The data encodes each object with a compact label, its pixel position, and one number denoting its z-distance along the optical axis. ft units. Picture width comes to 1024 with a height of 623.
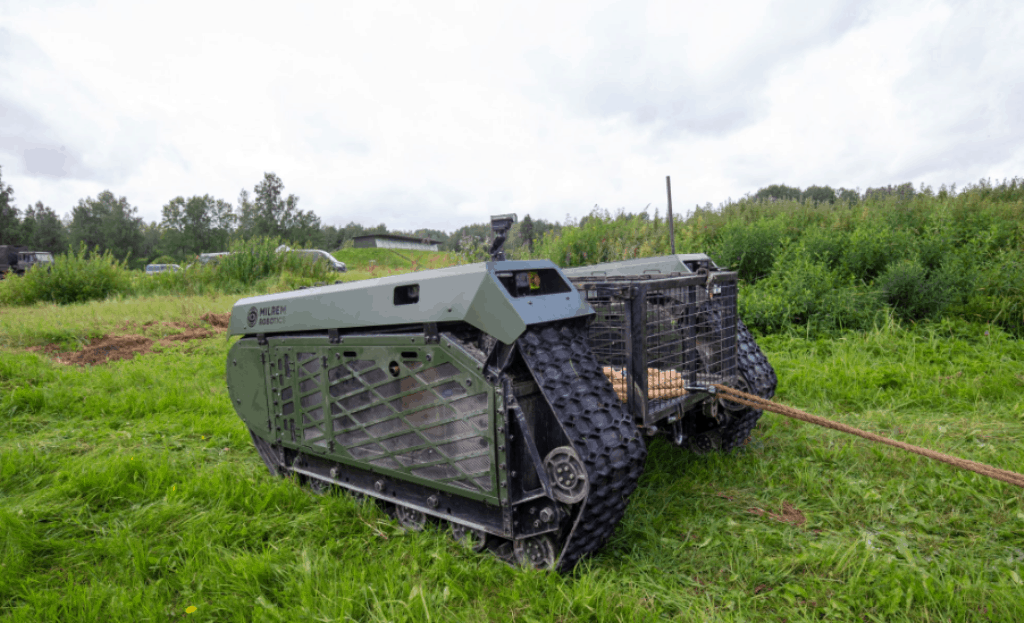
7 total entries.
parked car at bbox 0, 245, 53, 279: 84.75
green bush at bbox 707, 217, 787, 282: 27.63
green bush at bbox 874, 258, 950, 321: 22.38
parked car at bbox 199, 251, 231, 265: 48.52
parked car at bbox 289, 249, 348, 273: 56.41
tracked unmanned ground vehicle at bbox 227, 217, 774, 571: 7.84
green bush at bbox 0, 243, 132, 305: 43.60
